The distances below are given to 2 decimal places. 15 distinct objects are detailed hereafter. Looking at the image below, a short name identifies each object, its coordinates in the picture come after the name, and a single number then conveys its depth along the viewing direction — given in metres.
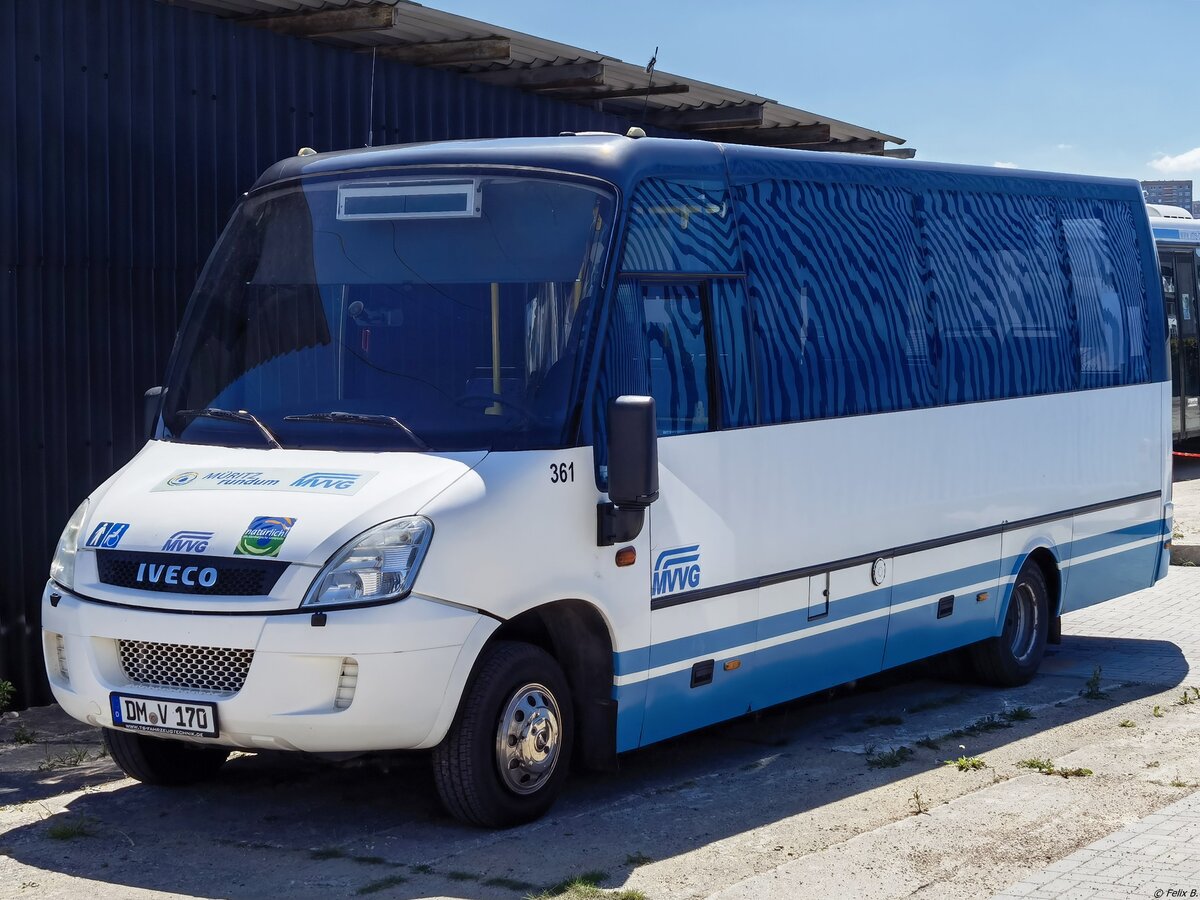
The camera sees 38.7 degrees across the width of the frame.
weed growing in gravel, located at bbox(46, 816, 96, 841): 7.02
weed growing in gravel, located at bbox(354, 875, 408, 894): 6.25
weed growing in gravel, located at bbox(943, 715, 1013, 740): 9.05
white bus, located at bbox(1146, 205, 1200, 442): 26.30
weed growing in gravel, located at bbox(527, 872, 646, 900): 6.07
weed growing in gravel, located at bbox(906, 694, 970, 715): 9.88
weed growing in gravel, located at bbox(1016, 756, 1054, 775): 8.02
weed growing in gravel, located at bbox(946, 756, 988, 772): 8.17
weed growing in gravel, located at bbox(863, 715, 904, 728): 9.44
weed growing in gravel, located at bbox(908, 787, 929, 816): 7.24
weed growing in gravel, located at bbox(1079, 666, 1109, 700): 10.08
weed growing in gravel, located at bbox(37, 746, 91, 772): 8.29
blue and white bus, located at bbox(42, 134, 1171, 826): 6.57
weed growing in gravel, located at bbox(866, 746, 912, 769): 8.30
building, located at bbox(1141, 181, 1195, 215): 123.59
